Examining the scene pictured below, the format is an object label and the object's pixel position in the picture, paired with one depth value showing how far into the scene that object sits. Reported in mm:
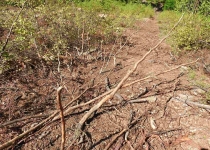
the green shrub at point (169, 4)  13938
